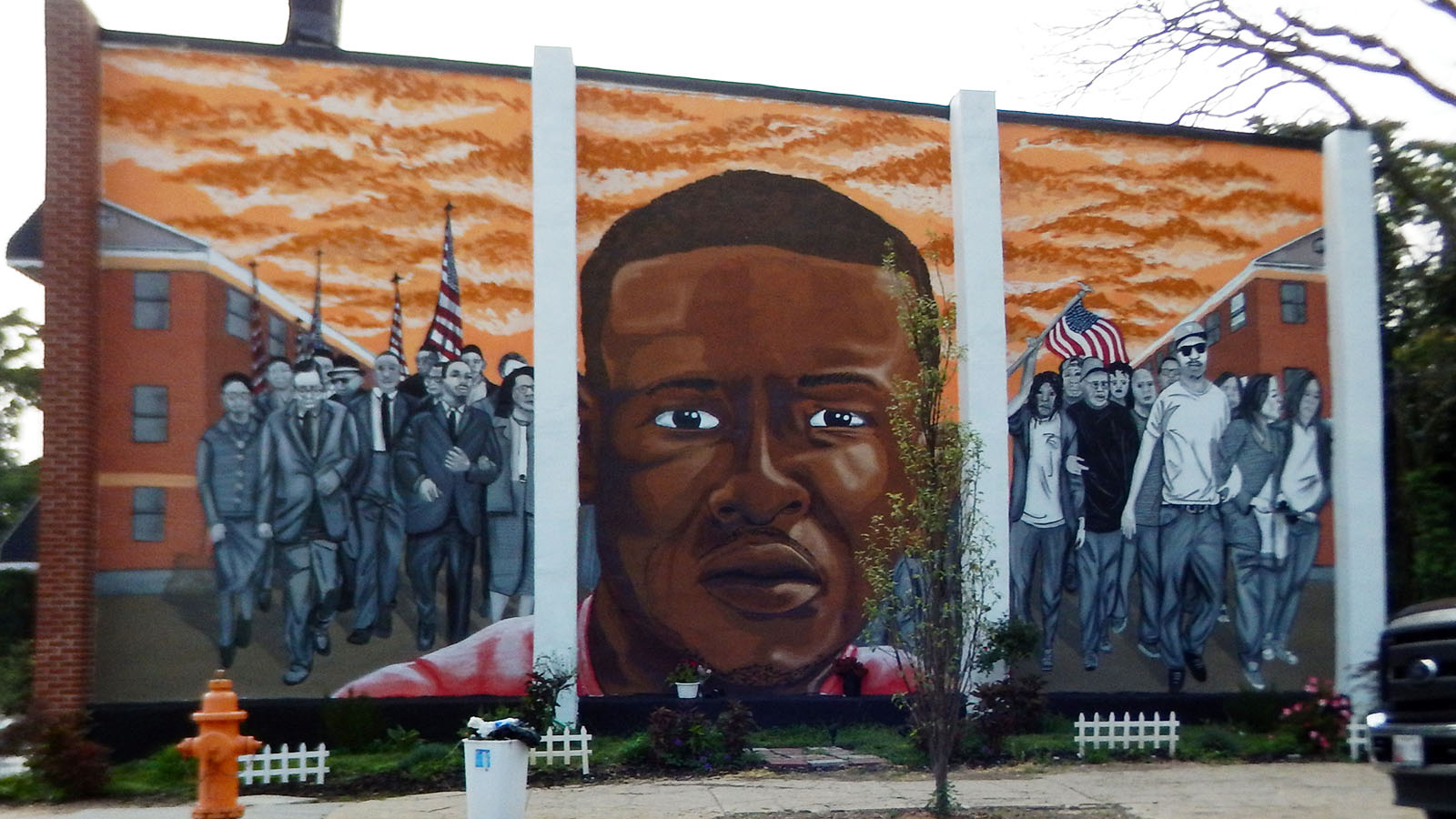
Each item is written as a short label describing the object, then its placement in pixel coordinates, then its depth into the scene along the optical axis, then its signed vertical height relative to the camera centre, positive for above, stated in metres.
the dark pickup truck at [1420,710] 7.57 -1.35
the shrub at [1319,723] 14.23 -2.58
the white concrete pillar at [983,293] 14.99 +2.17
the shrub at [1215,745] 13.84 -2.74
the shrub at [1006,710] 13.56 -2.34
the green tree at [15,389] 31.72 +2.39
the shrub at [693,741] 12.70 -2.44
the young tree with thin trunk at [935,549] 10.08 -0.50
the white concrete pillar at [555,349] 13.88 +1.43
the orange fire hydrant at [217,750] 9.41 -1.85
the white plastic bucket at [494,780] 9.26 -2.04
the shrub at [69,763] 11.73 -2.42
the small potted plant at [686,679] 14.22 -2.07
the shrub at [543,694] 13.31 -2.10
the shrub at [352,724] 13.34 -2.38
